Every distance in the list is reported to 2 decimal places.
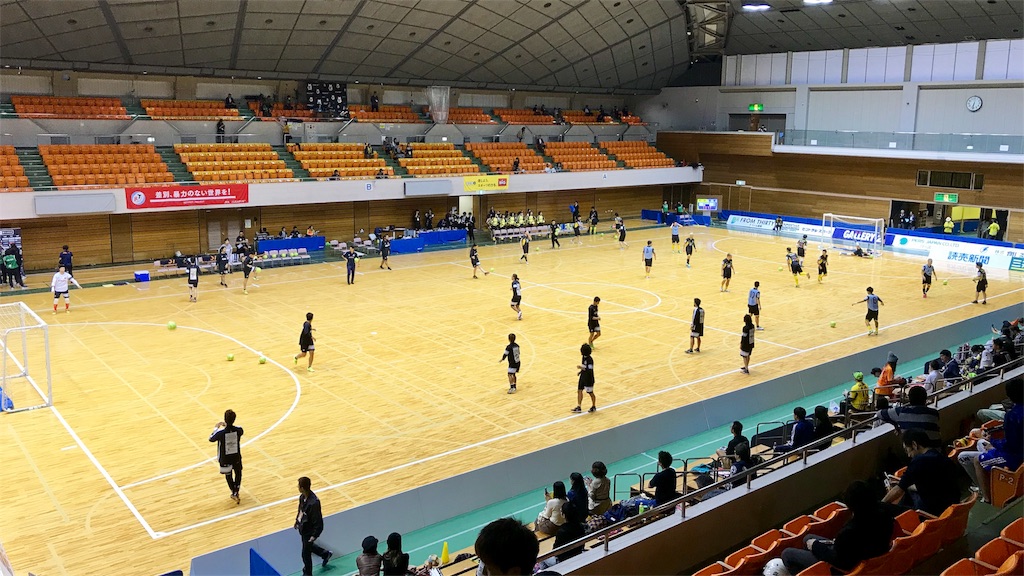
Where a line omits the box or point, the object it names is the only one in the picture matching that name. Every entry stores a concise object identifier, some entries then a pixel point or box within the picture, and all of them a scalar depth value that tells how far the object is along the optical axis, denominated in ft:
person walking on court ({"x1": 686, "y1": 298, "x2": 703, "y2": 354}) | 67.15
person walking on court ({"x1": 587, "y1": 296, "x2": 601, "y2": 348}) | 68.85
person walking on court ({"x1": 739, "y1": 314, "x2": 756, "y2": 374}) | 61.57
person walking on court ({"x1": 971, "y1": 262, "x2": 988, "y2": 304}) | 88.12
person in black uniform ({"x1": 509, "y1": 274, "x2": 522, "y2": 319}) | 78.79
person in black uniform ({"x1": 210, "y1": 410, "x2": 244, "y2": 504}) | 40.37
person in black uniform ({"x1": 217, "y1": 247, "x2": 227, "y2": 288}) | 97.45
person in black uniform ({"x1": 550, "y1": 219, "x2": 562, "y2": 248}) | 130.62
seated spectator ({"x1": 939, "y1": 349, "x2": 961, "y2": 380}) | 48.61
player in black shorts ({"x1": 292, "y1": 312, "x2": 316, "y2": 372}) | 62.39
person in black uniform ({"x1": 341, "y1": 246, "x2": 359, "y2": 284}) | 97.66
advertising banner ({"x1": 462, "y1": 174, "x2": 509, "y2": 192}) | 137.69
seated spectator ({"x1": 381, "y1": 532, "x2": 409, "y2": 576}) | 27.20
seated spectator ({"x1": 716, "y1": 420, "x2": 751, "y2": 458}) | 38.25
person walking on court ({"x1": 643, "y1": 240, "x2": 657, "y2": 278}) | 101.60
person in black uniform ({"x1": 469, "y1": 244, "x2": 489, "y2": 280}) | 100.45
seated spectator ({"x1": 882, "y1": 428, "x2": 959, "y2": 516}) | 26.17
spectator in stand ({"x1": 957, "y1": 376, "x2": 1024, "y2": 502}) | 29.32
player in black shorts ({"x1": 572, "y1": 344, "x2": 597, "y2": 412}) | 52.34
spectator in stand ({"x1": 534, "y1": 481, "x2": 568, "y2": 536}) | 32.68
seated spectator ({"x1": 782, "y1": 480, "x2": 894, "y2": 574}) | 21.50
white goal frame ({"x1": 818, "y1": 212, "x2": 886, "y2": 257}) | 132.16
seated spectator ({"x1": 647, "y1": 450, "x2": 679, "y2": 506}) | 32.53
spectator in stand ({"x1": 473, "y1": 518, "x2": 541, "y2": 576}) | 11.81
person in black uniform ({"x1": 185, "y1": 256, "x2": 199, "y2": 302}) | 86.27
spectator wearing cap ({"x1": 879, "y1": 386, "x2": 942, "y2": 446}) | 32.45
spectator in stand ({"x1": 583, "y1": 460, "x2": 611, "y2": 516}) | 36.35
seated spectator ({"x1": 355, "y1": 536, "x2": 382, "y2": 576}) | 28.37
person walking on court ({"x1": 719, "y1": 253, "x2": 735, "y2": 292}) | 92.99
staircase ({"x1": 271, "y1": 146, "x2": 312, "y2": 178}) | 125.08
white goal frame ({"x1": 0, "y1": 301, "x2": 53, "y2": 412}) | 56.03
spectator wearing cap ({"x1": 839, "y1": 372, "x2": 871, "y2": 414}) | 47.16
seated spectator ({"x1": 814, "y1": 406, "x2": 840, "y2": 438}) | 36.91
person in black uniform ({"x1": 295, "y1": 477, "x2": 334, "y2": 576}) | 33.60
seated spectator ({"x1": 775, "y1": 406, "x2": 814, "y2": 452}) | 36.83
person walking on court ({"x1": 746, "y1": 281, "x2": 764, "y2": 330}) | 74.38
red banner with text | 104.68
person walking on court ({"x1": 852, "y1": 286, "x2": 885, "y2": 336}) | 72.69
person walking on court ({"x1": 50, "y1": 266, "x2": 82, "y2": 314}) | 81.00
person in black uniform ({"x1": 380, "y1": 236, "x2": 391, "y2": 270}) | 109.60
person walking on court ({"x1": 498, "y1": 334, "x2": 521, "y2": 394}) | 56.80
